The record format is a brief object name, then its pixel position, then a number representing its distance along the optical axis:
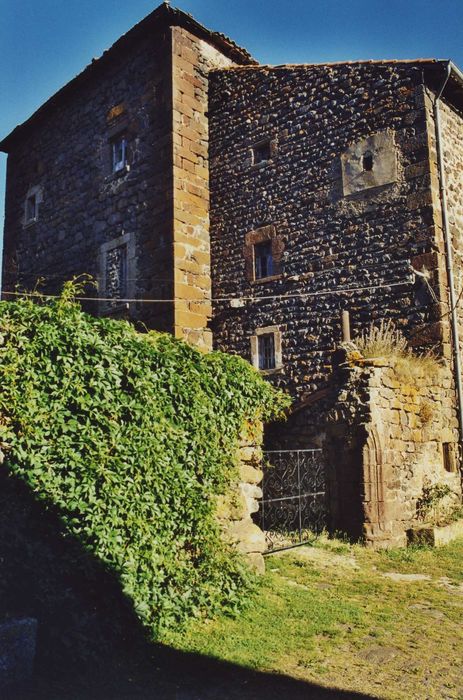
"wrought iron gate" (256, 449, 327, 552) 8.20
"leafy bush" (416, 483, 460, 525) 8.63
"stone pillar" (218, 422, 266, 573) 5.45
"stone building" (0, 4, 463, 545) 9.15
